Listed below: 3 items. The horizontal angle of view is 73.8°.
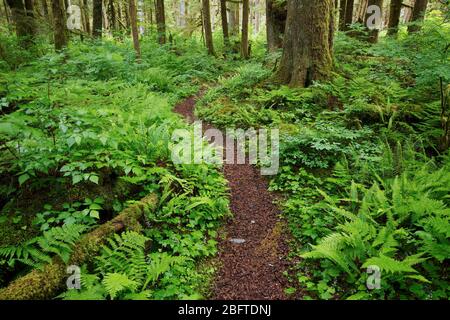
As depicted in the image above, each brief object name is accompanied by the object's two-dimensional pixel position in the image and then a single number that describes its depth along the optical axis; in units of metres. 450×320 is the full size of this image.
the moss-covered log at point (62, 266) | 3.04
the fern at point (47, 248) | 3.29
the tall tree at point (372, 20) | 12.71
